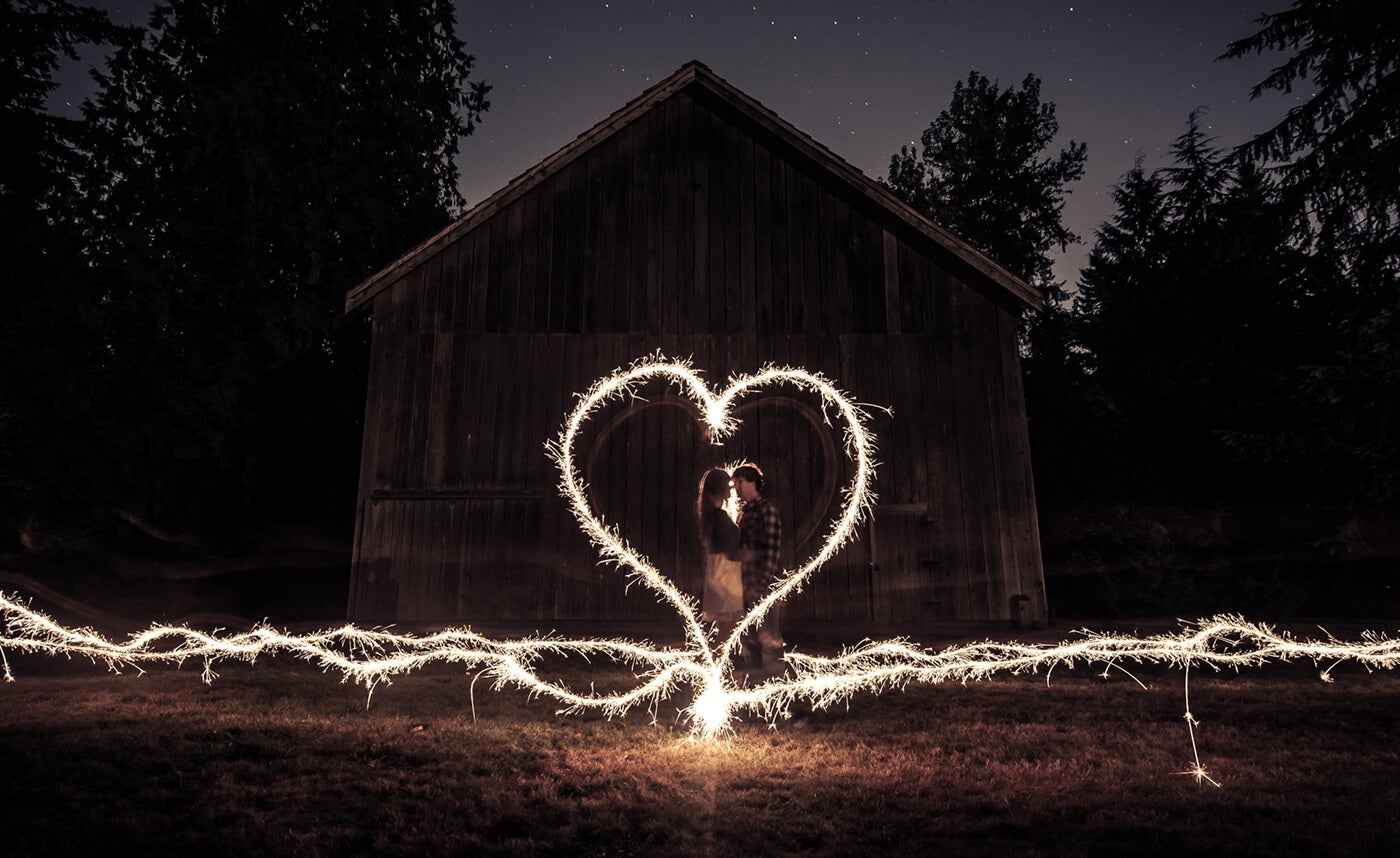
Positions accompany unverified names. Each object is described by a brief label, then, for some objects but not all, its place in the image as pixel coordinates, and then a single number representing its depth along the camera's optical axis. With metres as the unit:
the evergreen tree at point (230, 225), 13.85
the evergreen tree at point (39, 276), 12.80
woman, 6.02
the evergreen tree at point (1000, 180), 28.22
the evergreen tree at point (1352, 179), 12.13
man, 6.02
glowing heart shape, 8.99
